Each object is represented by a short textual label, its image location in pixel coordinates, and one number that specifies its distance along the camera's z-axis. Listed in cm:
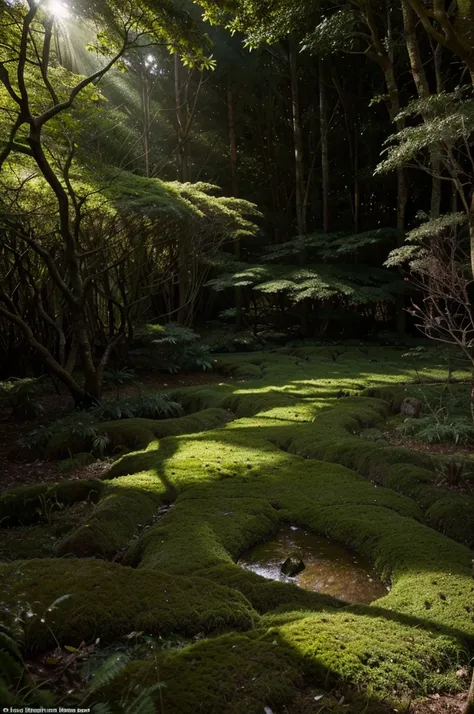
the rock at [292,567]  354
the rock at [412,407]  744
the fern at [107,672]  150
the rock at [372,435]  633
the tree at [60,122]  595
